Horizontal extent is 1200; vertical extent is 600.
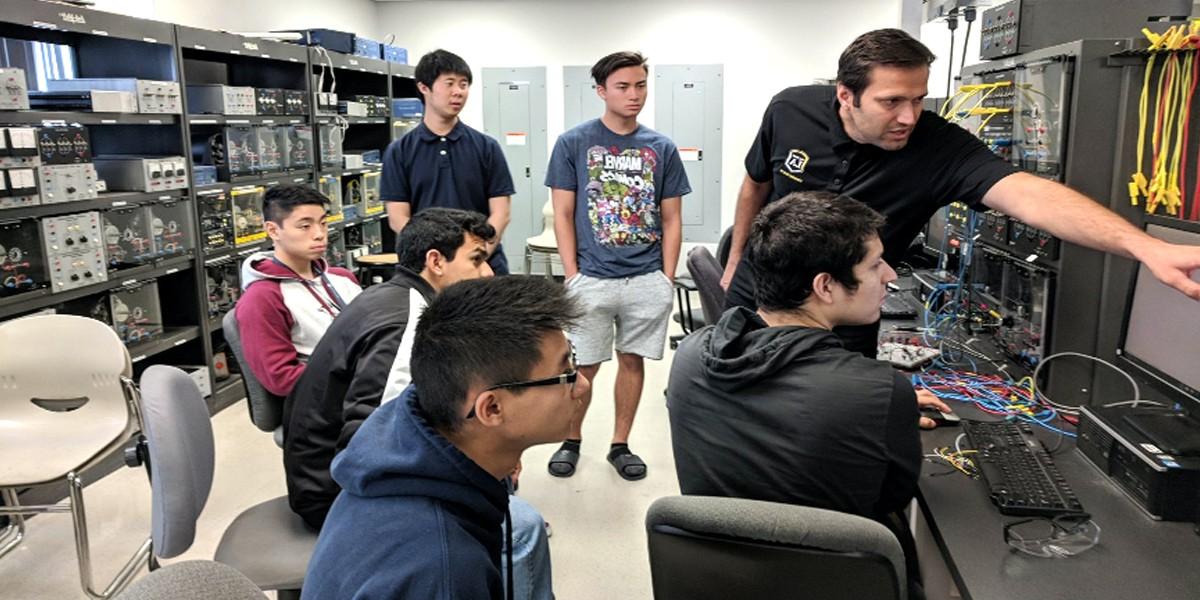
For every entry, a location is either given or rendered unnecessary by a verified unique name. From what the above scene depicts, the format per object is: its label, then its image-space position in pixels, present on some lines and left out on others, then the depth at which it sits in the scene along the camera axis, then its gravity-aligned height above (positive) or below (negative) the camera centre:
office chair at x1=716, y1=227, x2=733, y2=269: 3.69 -0.48
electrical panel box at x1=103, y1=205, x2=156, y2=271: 3.69 -0.40
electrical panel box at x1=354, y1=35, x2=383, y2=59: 5.83 +0.70
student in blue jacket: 1.01 -0.40
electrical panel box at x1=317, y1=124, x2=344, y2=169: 5.29 +0.01
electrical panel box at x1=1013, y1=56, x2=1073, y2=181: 2.08 +0.06
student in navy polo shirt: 3.23 -0.06
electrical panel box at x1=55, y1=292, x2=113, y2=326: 3.64 -0.69
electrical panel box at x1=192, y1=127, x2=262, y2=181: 4.38 -0.02
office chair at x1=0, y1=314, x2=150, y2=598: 2.60 -0.77
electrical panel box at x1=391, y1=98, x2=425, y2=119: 6.51 +0.29
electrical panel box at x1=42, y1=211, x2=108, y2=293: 3.27 -0.41
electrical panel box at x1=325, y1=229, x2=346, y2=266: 5.50 -0.68
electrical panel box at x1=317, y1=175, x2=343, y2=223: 5.34 -0.30
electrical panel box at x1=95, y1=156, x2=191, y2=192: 3.77 -0.11
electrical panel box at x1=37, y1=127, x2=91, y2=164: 3.22 +0.01
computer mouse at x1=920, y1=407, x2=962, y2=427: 1.96 -0.65
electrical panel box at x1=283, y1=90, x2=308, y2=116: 4.86 +0.26
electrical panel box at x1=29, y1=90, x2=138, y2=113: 3.41 +0.20
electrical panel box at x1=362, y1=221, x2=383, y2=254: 6.17 -0.68
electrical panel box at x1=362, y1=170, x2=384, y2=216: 6.03 -0.35
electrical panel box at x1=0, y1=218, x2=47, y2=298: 3.14 -0.41
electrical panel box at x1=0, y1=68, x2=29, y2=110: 3.05 +0.22
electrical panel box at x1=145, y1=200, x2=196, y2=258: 3.90 -0.38
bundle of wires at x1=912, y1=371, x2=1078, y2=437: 2.02 -0.66
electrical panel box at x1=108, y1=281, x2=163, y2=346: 3.79 -0.76
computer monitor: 1.65 -0.40
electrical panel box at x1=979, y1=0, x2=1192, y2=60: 2.35 +0.34
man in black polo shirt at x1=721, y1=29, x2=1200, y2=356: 1.81 -0.04
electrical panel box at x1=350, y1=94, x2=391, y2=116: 5.88 +0.30
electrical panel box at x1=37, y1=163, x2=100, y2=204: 3.23 -0.13
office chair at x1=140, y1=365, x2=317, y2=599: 1.71 -0.74
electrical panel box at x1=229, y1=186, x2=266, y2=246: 4.44 -0.36
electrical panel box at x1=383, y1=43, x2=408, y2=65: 6.34 +0.71
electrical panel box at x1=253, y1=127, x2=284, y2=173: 4.68 -0.02
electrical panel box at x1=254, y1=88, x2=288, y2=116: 4.61 +0.25
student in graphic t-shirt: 3.25 -0.32
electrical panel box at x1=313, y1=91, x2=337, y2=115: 5.18 +0.27
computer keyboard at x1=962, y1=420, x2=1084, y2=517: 1.51 -0.65
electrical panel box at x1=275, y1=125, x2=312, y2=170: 4.90 +0.01
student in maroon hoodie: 2.38 -0.46
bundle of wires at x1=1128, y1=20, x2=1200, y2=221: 1.81 +0.04
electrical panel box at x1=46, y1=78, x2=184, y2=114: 3.65 +0.26
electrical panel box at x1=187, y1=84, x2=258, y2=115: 4.29 +0.25
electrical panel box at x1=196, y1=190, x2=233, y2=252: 4.20 -0.37
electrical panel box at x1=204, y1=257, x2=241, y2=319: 4.34 -0.73
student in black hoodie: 1.40 -0.42
